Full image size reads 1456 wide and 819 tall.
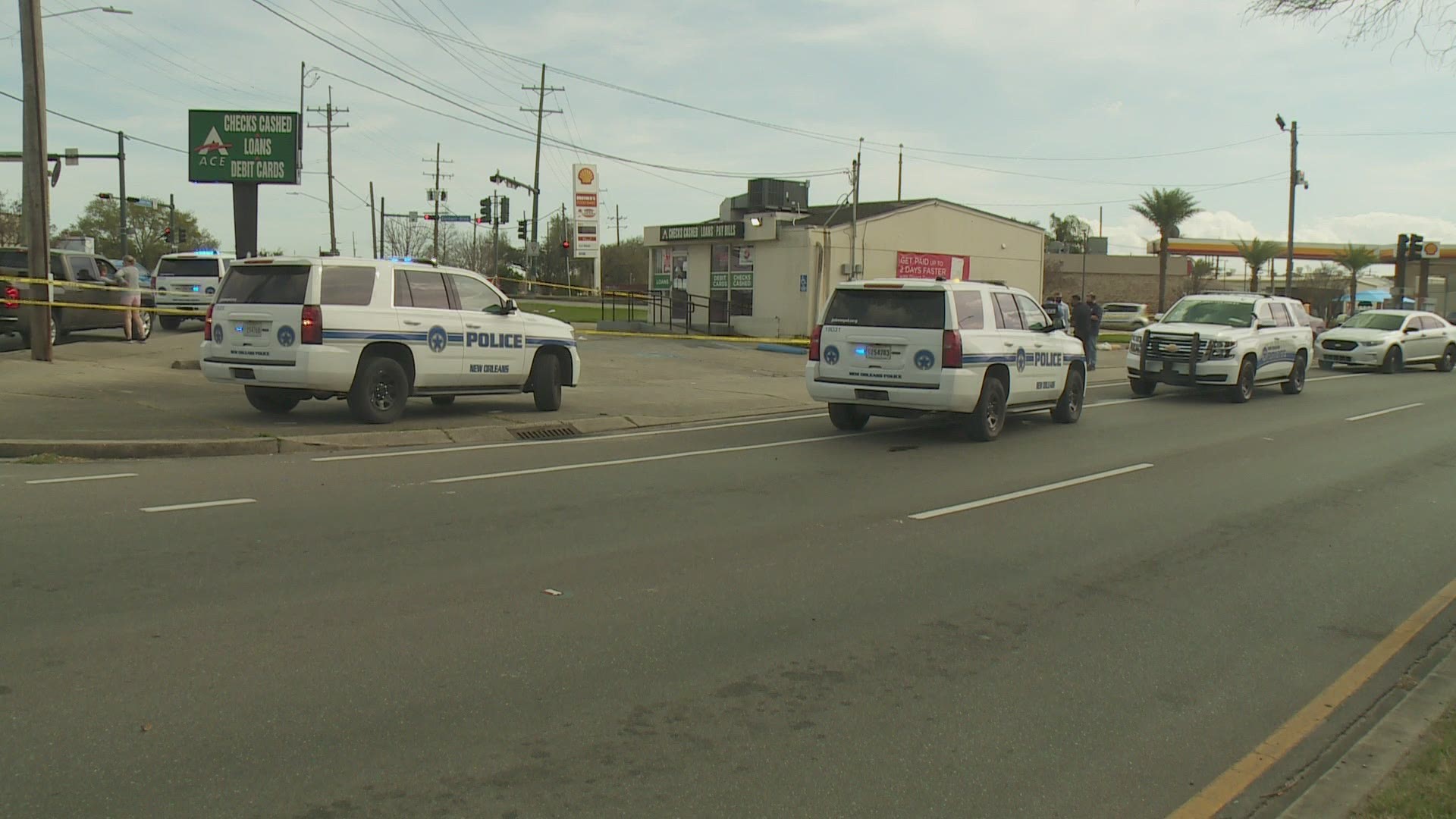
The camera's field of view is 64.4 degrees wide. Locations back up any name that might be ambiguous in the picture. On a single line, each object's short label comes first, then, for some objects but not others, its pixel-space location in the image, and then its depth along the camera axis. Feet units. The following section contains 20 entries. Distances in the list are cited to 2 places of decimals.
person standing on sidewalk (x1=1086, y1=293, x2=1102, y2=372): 82.53
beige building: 111.34
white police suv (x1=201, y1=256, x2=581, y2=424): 42.68
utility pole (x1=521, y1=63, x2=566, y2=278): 190.65
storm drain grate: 44.75
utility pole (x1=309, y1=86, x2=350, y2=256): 209.87
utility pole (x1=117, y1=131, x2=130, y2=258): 153.74
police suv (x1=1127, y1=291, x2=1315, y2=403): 63.98
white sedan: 92.27
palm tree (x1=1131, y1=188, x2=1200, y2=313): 184.65
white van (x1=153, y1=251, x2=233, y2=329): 92.89
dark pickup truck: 66.44
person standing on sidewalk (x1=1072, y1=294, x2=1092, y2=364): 80.33
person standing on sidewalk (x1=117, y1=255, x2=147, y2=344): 77.56
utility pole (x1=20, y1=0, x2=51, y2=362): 57.62
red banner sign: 117.29
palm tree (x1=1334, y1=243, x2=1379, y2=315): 217.97
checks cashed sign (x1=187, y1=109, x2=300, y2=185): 110.83
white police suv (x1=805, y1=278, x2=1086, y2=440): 43.34
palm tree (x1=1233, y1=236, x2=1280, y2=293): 209.46
